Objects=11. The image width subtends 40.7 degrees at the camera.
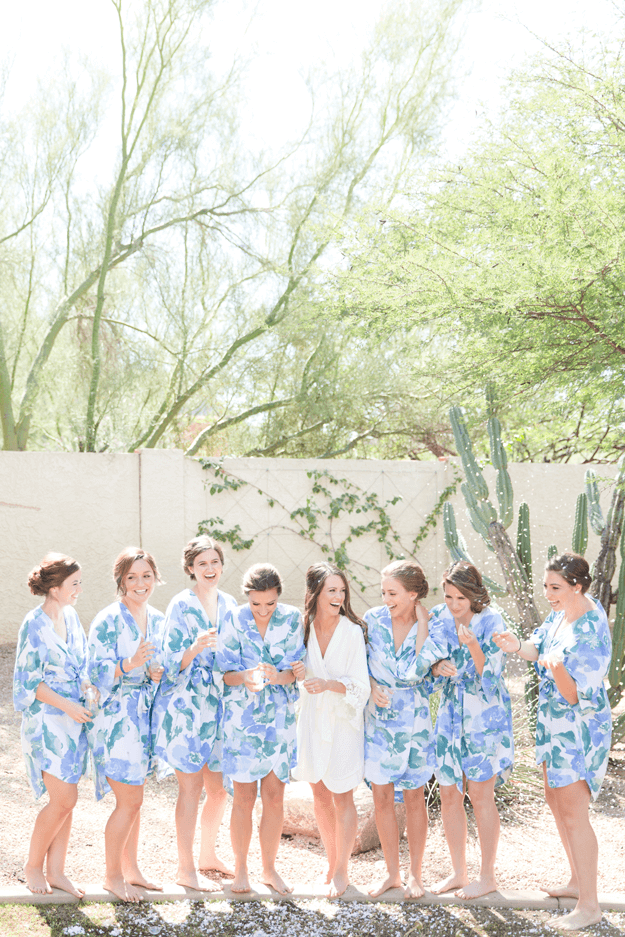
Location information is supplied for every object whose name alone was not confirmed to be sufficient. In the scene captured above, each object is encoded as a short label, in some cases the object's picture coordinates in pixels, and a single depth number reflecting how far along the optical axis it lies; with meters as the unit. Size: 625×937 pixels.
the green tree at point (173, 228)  8.95
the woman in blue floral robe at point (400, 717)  3.38
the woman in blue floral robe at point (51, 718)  3.27
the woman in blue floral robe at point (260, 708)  3.36
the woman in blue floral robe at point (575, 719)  3.21
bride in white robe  3.38
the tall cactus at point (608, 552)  5.50
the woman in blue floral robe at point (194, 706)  3.37
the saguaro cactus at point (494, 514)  5.53
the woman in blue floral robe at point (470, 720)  3.35
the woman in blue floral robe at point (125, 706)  3.29
